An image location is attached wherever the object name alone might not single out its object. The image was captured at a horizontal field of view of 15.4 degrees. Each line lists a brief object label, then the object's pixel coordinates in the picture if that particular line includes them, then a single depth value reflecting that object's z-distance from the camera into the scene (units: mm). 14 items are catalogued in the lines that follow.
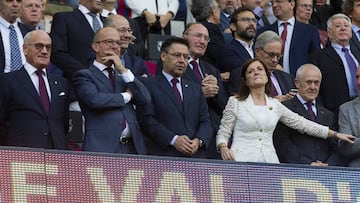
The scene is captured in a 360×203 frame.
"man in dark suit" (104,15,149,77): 13838
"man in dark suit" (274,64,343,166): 13406
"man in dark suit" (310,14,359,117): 14805
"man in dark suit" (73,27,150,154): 12555
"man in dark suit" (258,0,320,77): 15883
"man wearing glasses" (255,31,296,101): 14539
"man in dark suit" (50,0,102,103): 13828
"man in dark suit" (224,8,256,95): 15156
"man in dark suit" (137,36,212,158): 13016
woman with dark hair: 13000
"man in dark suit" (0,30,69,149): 12492
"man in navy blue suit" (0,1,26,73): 13469
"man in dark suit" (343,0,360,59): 15948
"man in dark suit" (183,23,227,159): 14016
